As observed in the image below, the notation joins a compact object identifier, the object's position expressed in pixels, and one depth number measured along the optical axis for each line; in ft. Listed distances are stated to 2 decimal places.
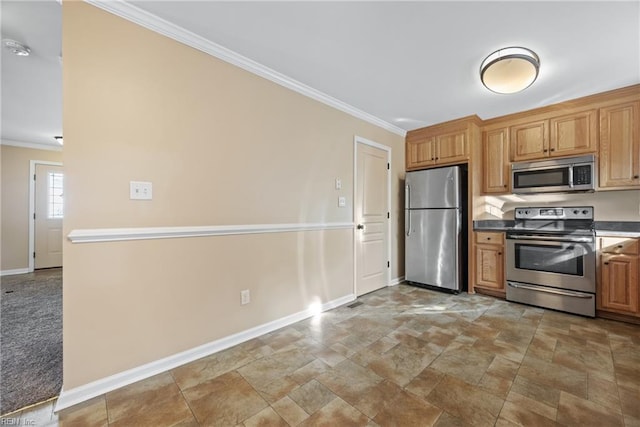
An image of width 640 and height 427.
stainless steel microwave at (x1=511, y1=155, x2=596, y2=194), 9.34
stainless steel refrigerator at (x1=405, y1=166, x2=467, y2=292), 11.45
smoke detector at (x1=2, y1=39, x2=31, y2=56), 6.70
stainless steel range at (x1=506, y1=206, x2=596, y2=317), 9.02
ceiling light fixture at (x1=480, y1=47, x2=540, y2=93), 6.85
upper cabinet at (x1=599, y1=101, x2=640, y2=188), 8.68
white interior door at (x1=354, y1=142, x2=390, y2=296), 11.24
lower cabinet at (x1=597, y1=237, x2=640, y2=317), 8.38
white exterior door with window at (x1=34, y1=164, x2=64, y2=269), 16.26
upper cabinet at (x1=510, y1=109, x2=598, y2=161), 9.49
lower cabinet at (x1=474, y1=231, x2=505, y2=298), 10.98
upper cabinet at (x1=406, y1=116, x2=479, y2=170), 11.59
